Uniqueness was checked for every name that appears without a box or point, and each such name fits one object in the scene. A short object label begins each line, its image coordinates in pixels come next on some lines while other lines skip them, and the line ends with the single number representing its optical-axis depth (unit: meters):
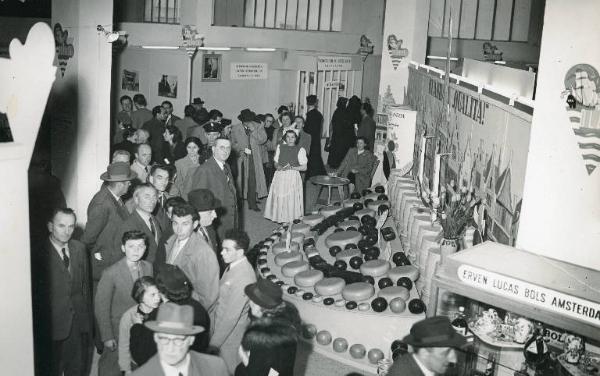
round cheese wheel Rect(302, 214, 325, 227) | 9.22
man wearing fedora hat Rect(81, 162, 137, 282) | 6.41
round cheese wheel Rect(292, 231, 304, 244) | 8.54
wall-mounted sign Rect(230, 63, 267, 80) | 15.71
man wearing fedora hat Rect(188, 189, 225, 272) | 6.59
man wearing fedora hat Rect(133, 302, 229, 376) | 3.77
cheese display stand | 6.75
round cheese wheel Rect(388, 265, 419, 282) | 7.14
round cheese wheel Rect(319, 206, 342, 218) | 9.47
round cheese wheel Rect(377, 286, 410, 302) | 6.80
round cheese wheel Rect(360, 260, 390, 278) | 7.36
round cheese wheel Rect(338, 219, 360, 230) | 8.95
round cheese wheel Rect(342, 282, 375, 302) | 6.88
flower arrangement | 5.54
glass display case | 3.71
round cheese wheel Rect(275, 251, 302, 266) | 7.92
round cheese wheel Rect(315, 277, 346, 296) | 7.05
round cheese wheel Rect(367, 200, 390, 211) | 9.69
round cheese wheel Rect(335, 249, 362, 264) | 7.85
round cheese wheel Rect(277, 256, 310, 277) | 7.62
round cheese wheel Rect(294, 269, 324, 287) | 7.32
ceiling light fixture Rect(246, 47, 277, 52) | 15.72
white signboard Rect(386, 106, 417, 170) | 10.45
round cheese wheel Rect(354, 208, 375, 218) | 9.27
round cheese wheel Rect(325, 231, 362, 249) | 8.27
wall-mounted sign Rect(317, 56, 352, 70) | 16.12
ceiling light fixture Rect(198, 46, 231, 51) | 15.03
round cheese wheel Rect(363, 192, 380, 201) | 10.15
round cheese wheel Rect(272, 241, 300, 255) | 8.20
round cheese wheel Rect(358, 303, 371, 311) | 6.80
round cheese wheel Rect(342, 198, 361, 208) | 9.83
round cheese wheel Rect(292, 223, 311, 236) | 8.86
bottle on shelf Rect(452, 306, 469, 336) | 5.07
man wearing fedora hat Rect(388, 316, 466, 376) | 3.92
